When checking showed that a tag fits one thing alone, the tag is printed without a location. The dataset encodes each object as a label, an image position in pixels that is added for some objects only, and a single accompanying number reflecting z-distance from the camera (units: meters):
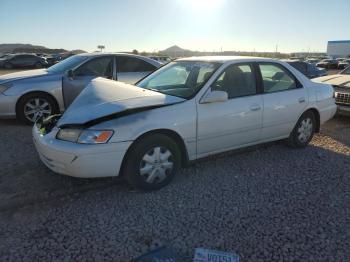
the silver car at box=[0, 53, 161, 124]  6.25
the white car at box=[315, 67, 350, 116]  7.11
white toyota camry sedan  3.39
